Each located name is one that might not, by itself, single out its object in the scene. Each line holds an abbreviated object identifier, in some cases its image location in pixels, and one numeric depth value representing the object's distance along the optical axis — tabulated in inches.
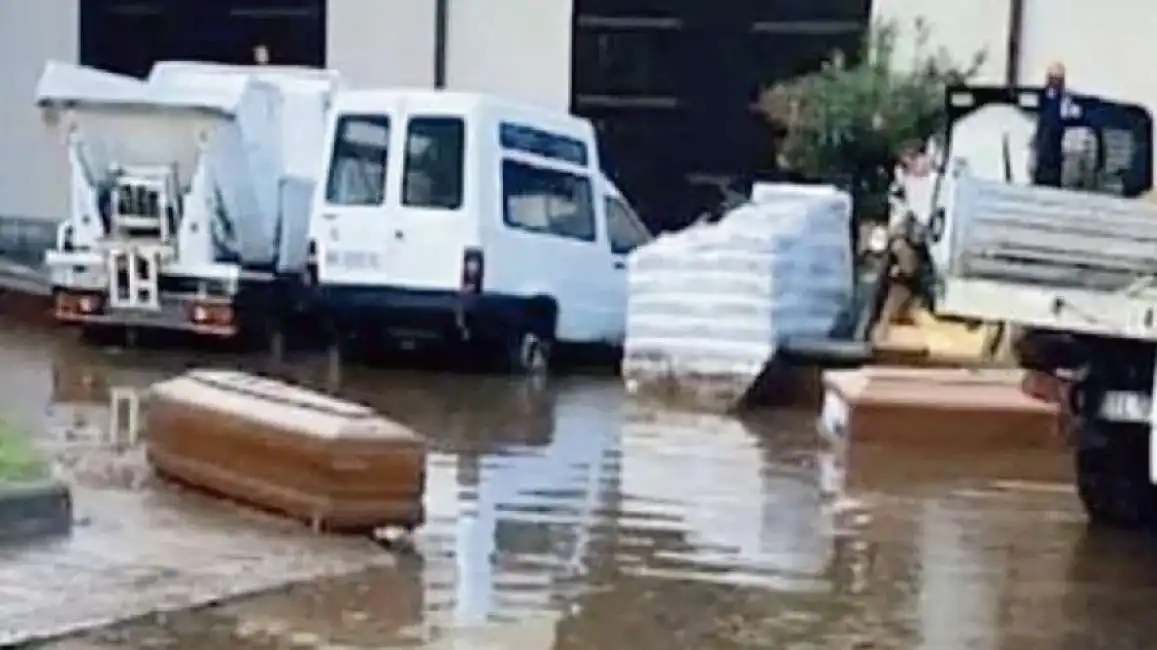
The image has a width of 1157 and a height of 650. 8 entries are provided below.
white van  815.1
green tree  893.2
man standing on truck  584.4
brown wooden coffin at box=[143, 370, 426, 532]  438.6
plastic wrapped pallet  759.7
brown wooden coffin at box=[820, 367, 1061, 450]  636.7
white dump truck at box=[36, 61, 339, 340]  852.0
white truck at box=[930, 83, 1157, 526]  481.7
